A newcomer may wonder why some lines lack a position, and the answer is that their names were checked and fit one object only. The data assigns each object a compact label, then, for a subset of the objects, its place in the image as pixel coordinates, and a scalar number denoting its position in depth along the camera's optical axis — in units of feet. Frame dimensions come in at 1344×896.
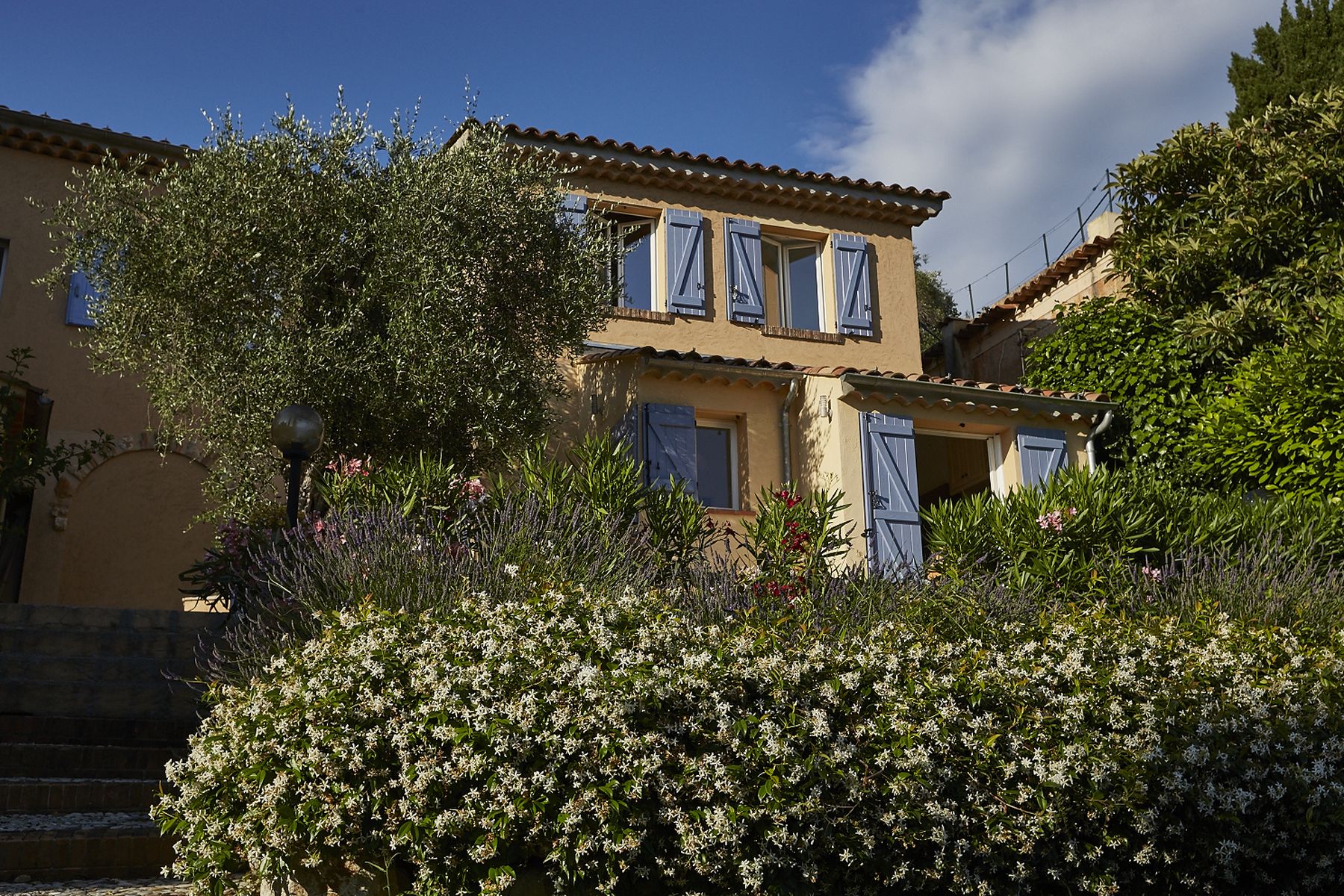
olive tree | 30.78
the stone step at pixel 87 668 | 23.32
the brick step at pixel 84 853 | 15.83
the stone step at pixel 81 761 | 19.80
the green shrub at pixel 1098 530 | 30.71
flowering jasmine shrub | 13.50
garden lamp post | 25.96
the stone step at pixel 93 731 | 21.49
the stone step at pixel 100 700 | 22.89
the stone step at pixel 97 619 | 25.76
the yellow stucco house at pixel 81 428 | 40.11
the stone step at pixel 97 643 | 24.20
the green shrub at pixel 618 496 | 27.58
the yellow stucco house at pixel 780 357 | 40.57
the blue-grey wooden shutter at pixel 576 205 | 44.59
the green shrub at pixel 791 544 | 22.76
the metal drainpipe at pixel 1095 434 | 45.21
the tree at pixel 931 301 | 86.58
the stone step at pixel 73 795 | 18.16
